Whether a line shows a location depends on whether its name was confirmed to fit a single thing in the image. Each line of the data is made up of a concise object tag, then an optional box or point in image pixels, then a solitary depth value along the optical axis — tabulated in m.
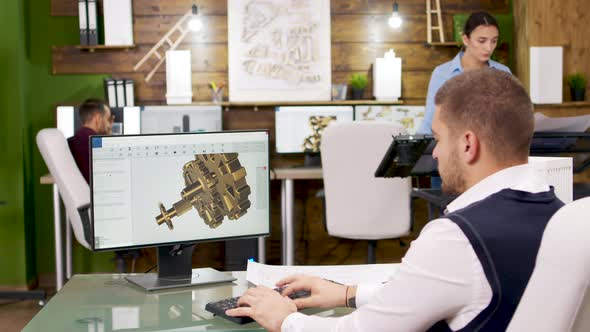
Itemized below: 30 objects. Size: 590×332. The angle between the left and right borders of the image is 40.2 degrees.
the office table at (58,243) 4.81
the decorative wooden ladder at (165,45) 5.35
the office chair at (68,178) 4.07
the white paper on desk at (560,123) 2.63
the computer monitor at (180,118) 5.24
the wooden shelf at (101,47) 5.24
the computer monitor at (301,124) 5.32
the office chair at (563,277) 0.92
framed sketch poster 5.39
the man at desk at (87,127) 4.38
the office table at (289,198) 4.75
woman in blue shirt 3.85
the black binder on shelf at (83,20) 5.17
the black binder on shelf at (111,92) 5.23
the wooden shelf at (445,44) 5.36
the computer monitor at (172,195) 1.96
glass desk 1.59
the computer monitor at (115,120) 5.17
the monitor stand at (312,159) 5.21
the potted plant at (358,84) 5.33
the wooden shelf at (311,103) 5.35
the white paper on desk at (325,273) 1.91
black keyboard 1.59
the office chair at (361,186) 4.15
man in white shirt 1.16
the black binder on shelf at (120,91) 5.23
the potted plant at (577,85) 5.03
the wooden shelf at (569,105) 5.02
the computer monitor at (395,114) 5.41
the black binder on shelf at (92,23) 5.17
